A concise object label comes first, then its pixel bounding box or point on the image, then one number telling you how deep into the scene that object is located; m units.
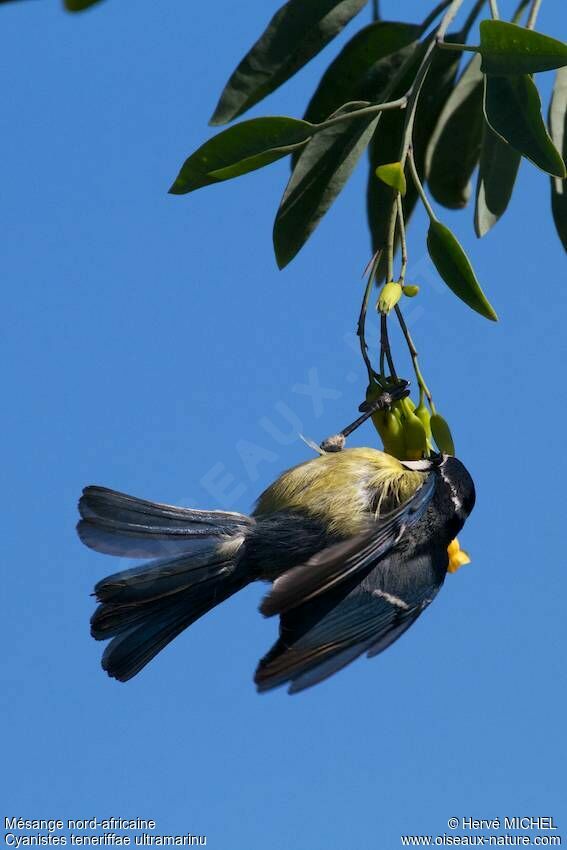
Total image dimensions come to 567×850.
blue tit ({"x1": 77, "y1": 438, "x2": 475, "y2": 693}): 5.58
